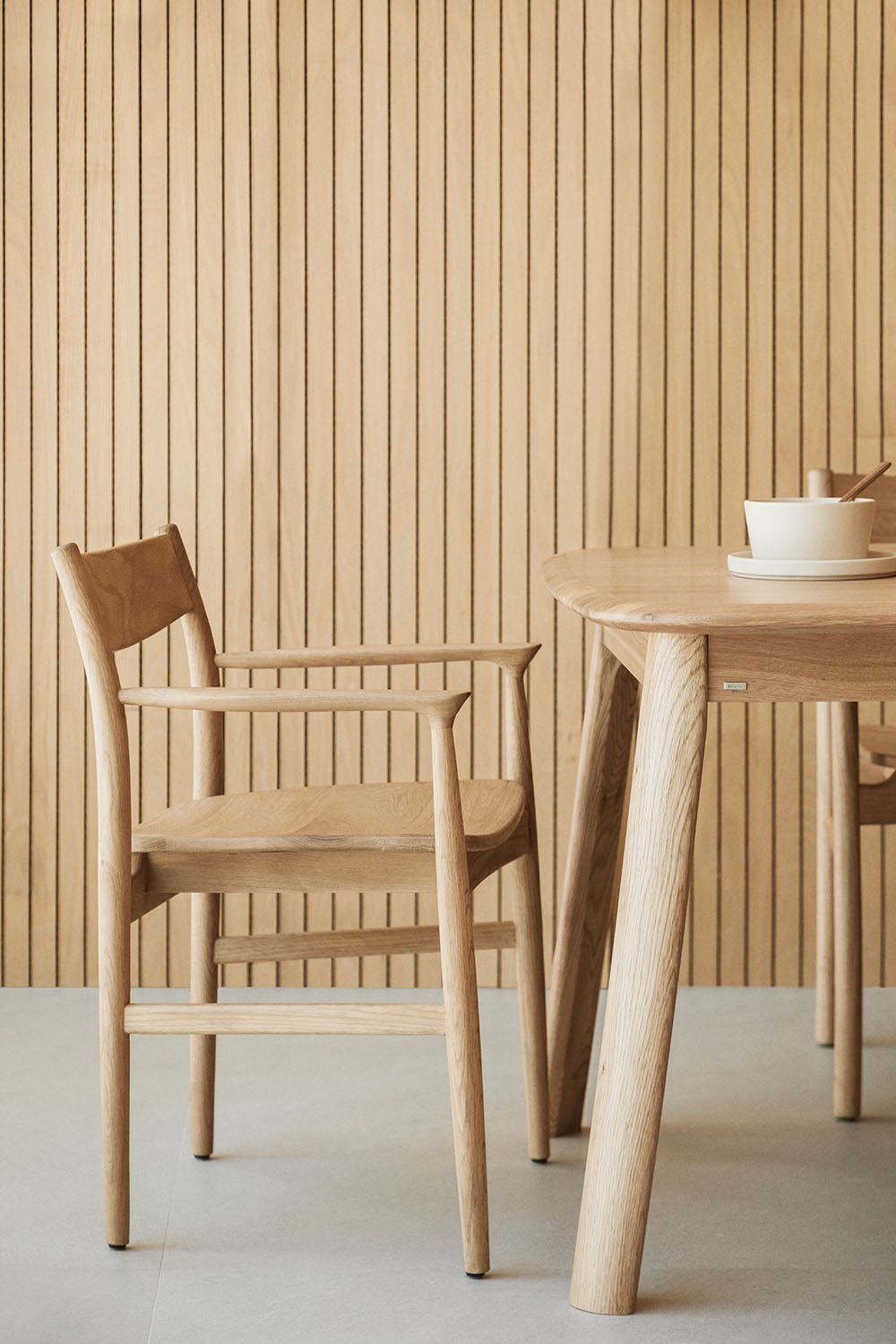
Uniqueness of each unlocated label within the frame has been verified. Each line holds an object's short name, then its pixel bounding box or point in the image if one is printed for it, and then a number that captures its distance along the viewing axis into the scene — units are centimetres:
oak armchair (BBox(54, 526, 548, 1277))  370
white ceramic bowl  370
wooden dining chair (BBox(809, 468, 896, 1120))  422
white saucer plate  368
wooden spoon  375
